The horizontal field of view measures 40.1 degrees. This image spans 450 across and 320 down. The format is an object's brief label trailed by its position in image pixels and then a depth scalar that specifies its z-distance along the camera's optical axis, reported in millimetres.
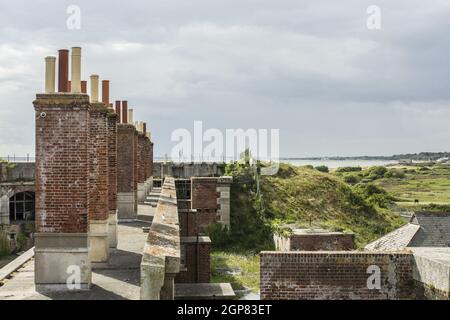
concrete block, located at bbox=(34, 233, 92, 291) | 11953
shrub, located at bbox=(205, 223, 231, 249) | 35406
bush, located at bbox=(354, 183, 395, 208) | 45156
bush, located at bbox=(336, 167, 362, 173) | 122150
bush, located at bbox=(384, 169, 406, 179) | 115938
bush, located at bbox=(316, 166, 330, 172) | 91912
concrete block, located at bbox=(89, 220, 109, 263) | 14062
